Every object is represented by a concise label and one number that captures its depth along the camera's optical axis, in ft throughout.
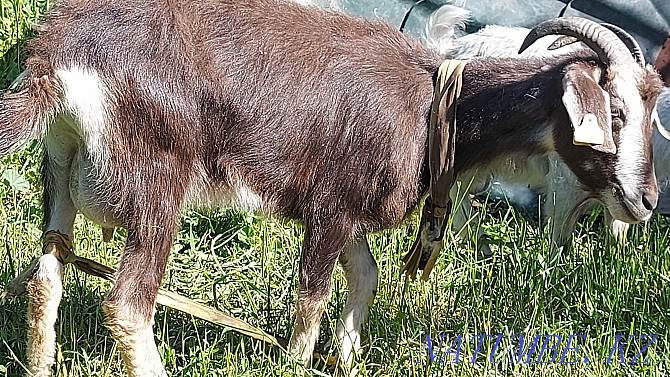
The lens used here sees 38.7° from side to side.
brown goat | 10.32
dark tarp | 18.60
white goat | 14.33
